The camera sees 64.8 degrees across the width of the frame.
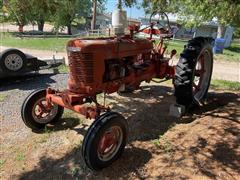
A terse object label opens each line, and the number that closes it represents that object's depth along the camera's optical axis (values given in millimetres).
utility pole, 18713
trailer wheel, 5057
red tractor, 2602
